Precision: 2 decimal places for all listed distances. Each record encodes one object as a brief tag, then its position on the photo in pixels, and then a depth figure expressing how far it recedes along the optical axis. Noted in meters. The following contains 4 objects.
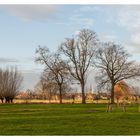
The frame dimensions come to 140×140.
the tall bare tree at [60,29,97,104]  71.50
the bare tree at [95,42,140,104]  69.06
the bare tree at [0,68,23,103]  79.88
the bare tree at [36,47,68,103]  72.25
